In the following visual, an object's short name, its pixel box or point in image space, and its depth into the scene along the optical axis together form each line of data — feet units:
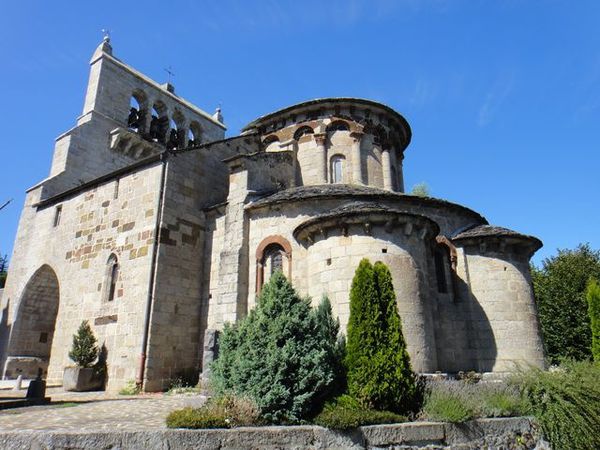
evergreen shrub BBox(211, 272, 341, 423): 24.27
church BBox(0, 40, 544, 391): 37.70
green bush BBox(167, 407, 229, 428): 21.50
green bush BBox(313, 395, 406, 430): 22.49
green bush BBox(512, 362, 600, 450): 25.12
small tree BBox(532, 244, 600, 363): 72.13
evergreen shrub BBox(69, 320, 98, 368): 44.68
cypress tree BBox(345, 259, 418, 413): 25.48
